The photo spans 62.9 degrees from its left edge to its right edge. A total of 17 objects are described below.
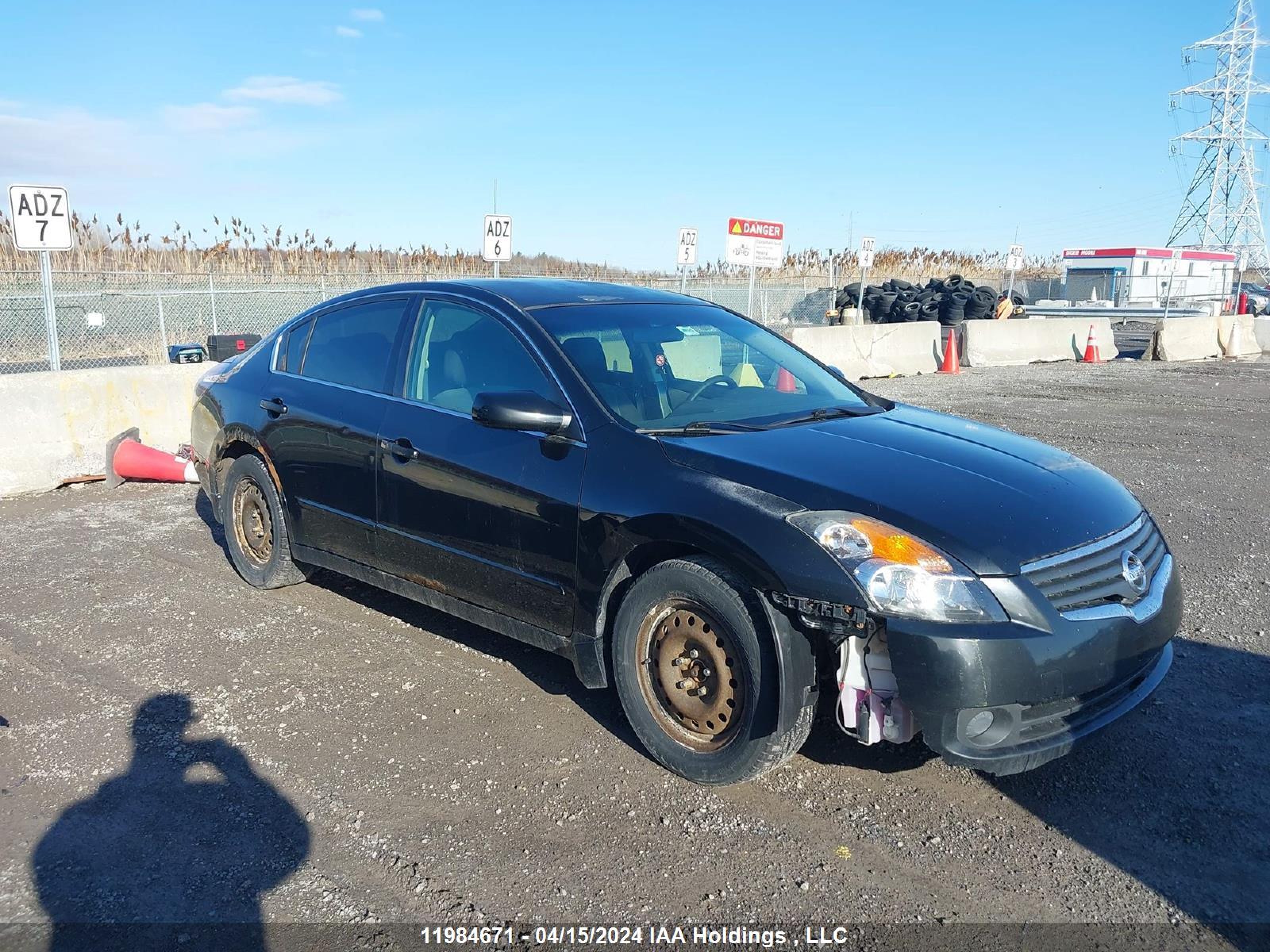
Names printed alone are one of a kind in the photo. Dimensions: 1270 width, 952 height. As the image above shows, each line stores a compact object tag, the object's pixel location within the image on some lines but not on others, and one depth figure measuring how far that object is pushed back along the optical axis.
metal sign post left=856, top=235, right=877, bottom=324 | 22.61
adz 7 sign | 9.71
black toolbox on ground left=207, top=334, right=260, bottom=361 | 11.77
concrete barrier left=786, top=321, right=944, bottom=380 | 17.03
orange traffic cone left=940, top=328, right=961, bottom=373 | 18.83
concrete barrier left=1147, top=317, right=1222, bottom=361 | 22.06
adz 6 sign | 16.33
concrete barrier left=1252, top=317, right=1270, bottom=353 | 24.95
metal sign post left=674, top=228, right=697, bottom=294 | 20.28
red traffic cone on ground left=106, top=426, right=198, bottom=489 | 8.68
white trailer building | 43.41
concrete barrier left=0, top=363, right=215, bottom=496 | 8.23
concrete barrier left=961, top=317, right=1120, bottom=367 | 20.06
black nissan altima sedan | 3.21
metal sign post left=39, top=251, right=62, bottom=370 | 9.61
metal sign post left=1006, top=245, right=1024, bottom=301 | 28.84
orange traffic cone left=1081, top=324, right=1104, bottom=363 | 21.78
